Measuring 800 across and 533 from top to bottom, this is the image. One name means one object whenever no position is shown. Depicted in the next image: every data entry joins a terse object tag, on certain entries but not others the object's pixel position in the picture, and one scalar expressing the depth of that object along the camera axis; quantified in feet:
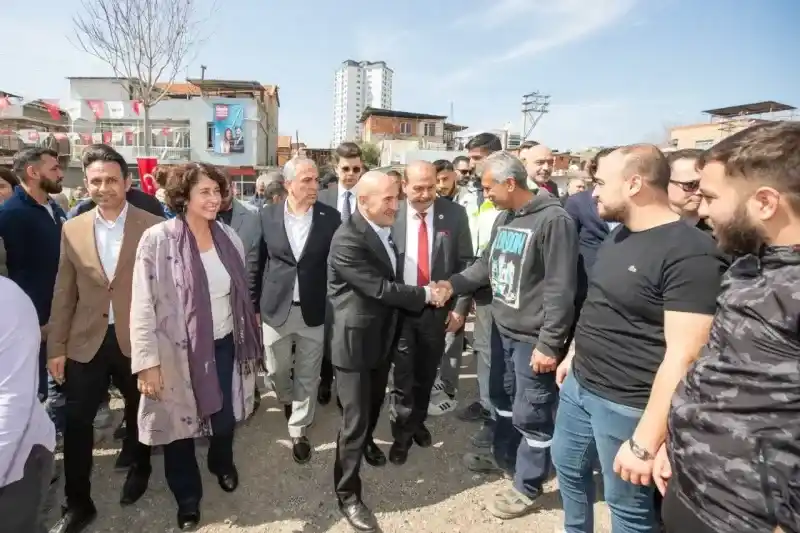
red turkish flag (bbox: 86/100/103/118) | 108.99
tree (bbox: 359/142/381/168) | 135.04
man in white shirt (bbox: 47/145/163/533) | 8.73
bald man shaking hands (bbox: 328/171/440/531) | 8.75
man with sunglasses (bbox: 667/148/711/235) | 8.80
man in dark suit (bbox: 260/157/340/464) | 11.62
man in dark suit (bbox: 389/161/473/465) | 11.35
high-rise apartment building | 419.95
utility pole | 144.97
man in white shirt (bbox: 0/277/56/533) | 4.79
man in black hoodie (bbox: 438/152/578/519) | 8.47
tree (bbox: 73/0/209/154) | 43.29
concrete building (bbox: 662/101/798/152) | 119.34
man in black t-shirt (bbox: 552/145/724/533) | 5.32
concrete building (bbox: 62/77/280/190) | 108.27
